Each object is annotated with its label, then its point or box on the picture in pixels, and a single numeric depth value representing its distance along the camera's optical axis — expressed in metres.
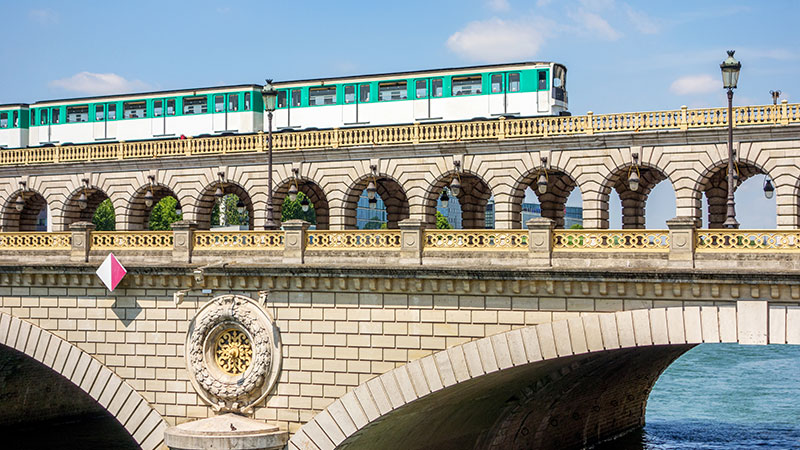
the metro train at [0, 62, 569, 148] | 38.59
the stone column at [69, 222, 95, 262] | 30.62
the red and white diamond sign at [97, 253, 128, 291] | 29.22
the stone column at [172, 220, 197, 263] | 29.25
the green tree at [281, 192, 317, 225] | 93.50
